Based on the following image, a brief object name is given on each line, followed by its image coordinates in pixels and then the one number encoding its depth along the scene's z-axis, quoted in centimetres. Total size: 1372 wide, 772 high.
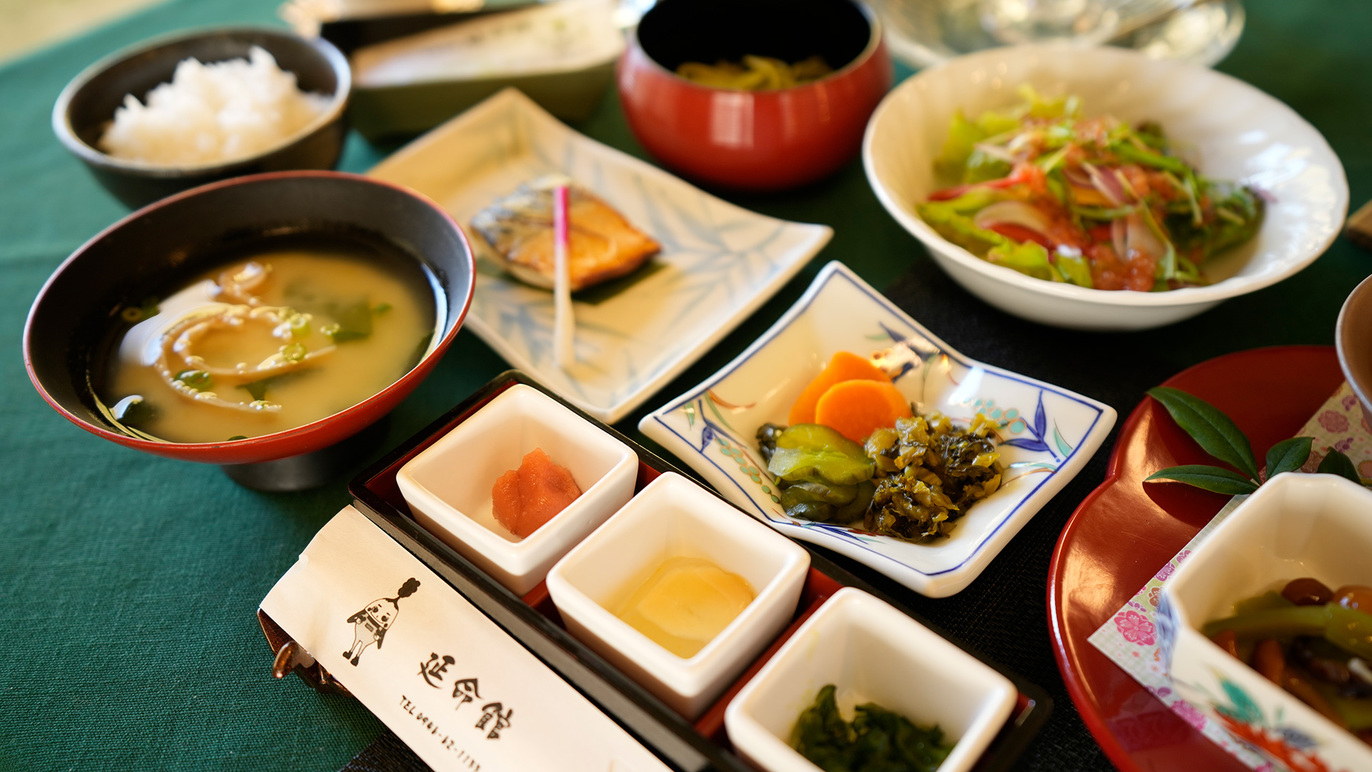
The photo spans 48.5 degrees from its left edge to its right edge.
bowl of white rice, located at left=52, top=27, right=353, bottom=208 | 58
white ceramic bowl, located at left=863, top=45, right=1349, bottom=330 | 54
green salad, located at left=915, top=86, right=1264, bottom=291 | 57
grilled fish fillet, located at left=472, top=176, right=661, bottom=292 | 60
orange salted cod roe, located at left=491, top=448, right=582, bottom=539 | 48
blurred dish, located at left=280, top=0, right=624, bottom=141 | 67
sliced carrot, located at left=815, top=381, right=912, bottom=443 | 52
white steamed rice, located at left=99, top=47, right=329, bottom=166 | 61
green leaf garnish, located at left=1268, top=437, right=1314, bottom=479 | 48
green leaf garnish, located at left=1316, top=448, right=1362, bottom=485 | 48
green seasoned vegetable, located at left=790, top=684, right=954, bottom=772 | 44
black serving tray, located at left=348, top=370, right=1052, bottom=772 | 43
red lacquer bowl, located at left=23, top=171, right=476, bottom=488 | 49
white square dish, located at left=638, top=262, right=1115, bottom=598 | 48
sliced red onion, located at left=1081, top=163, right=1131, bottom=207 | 59
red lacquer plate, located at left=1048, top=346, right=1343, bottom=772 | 44
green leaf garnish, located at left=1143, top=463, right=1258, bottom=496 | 48
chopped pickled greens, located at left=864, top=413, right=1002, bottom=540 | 49
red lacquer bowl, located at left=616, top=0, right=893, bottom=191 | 61
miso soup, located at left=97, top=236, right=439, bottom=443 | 52
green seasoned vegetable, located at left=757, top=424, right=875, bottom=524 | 50
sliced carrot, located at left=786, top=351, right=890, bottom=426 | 53
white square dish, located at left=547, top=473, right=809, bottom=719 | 44
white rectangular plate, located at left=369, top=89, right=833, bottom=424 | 57
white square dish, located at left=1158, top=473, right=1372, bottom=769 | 41
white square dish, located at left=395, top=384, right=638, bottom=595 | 46
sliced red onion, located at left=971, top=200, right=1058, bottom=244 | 59
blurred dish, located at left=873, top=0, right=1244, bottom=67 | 68
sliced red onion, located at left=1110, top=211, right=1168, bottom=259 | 58
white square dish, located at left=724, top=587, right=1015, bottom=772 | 43
